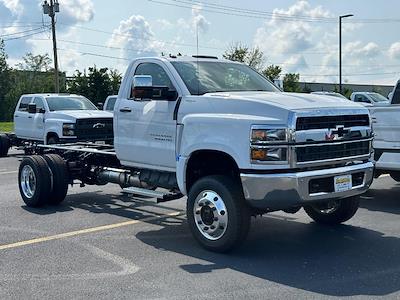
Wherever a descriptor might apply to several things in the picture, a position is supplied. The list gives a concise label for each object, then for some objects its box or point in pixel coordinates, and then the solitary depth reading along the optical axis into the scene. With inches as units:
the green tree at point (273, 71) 1894.9
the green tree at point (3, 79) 2309.3
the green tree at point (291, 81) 1815.7
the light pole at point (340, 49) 1662.5
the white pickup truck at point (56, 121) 600.1
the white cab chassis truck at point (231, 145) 231.8
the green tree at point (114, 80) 1607.9
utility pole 1585.9
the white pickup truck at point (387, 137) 353.4
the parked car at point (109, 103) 777.6
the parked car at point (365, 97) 1091.9
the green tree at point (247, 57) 1916.8
